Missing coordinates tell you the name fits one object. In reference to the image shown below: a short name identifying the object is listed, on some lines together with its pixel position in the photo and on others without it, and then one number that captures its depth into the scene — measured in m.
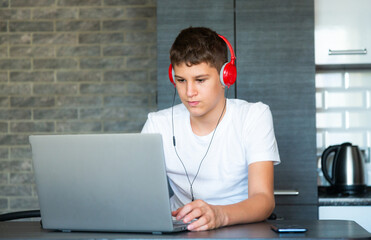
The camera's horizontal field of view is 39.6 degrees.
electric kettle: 2.72
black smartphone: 1.23
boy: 1.72
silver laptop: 1.18
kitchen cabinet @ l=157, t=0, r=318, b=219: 2.58
